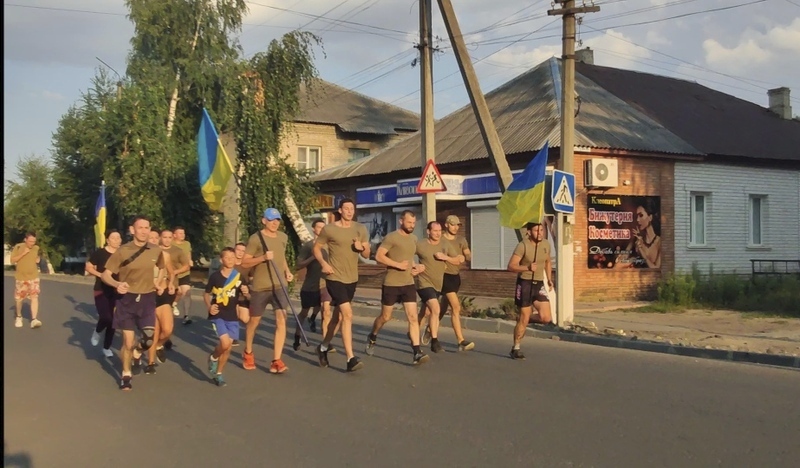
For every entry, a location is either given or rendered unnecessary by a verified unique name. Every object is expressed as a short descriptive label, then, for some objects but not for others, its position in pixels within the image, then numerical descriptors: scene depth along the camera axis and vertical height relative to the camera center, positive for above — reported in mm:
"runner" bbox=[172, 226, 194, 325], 13646 -717
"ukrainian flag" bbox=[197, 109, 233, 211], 11320 +1025
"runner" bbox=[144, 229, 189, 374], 10078 -893
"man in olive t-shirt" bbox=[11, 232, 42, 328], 15547 -564
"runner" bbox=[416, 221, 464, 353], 10797 -291
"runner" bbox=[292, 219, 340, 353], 11633 -629
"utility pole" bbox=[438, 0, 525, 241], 15023 +2451
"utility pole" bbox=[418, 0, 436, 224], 16859 +3356
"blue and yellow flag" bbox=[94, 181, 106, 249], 18703 +509
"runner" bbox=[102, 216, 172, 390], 8984 -418
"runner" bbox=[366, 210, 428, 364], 10109 -336
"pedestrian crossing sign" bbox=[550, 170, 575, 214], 13711 +838
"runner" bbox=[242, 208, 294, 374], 9719 -401
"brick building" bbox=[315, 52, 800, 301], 20516 +1663
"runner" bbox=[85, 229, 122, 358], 11141 -664
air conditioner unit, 19844 +1660
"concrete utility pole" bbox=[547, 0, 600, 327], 14148 +1752
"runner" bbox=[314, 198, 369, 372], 9602 -168
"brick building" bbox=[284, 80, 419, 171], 36781 +5127
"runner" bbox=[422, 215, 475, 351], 11211 -515
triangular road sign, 15750 +1167
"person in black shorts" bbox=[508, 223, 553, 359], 10453 -356
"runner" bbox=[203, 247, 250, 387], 9134 -691
